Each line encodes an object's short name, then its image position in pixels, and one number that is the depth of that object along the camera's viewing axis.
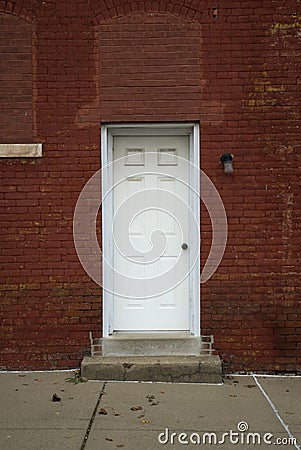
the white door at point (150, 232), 6.72
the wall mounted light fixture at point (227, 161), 6.39
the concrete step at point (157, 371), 6.18
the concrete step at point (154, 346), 6.47
